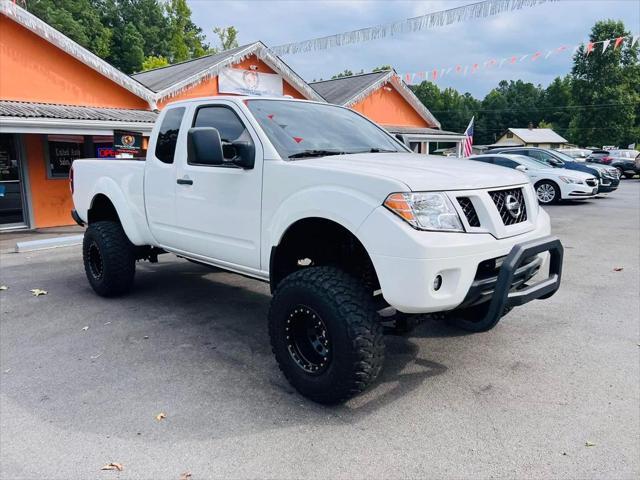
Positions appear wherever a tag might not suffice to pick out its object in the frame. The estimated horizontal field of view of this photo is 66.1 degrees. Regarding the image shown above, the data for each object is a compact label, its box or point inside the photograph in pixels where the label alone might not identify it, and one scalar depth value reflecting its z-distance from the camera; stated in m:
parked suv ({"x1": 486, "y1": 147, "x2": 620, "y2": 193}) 16.23
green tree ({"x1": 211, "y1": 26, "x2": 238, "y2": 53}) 49.91
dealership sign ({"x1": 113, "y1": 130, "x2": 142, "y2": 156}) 9.30
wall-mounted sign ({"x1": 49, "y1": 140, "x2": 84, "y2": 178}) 11.70
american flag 19.52
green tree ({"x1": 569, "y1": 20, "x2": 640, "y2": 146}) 50.91
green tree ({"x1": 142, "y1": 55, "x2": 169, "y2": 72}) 41.78
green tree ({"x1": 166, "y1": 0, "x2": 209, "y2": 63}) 57.72
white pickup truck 2.73
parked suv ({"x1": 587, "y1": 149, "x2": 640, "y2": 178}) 29.05
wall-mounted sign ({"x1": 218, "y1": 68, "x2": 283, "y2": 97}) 15.09
